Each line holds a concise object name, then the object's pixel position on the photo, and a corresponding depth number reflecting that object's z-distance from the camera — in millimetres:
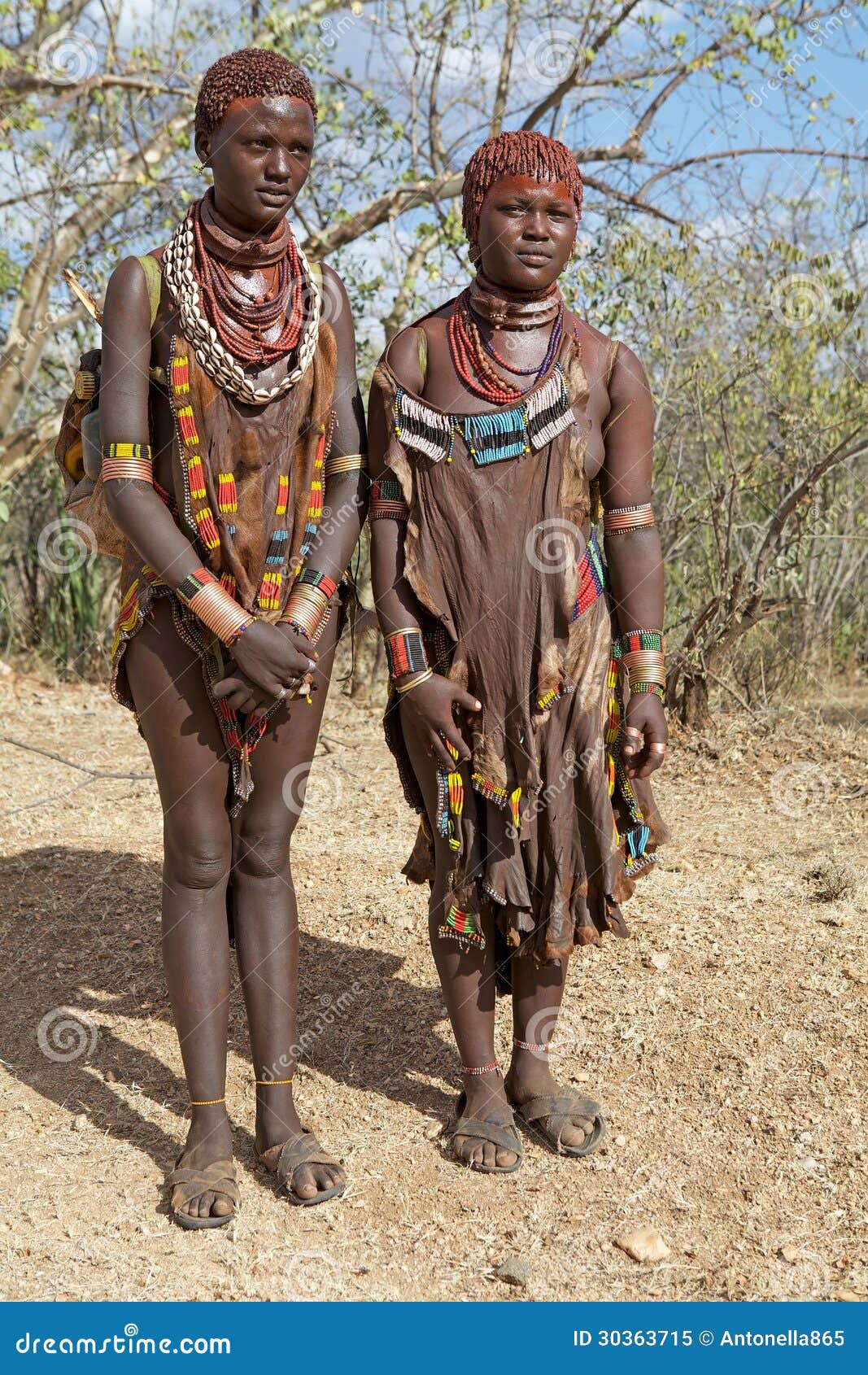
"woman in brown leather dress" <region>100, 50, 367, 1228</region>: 2182
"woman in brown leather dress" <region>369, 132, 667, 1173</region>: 2320
